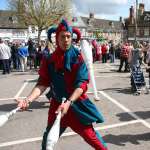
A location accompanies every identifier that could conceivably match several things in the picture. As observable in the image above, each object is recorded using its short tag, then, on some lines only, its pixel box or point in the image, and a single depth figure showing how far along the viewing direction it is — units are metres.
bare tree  23.34
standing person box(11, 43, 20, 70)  10.24
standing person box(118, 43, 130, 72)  9.14
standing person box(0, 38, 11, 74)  8.90
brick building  38.81
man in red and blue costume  1.83
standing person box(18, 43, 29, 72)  9.57
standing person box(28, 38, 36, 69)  10.38
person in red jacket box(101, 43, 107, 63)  13.07
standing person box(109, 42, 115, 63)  13.09
